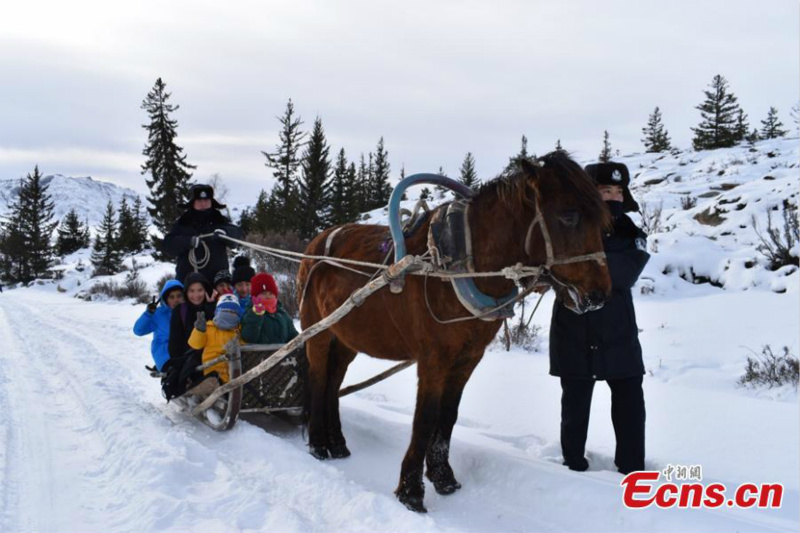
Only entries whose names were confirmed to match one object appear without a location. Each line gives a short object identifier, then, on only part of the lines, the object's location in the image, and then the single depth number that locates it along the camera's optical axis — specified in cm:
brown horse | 301
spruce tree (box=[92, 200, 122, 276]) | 3459
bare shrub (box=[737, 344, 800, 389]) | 548
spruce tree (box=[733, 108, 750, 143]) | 3481
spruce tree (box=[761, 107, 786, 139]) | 4300
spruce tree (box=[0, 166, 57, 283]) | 3934
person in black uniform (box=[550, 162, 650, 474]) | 360
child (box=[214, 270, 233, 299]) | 550
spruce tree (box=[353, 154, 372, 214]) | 4312
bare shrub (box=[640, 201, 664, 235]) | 1379
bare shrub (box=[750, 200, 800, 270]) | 954
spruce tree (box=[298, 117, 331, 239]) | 3114
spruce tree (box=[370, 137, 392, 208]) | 4456
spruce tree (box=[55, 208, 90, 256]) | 4953
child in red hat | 523
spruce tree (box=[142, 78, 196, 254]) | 2916
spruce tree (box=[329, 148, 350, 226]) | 3266
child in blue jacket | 550
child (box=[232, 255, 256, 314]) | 570
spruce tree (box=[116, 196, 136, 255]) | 4219
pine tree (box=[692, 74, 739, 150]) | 3444
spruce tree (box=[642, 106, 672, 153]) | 4350
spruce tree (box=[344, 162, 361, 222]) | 3403
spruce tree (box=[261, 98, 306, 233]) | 3485
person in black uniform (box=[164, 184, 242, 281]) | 578
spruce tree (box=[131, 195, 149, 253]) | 4262
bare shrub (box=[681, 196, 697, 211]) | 1669
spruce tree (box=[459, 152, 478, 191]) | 4405
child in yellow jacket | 494
